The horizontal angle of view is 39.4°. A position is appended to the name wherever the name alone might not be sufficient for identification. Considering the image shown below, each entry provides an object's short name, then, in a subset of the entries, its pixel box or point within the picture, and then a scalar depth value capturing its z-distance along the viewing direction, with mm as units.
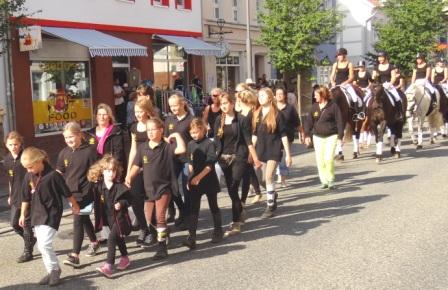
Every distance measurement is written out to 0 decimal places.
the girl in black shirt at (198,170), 7090
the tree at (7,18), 10824
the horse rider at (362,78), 15586
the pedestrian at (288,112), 10258
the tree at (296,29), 22484
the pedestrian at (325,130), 10391
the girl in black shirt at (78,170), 6770
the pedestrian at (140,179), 7227
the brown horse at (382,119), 13695
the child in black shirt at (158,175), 6785
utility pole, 18891
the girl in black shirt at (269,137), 8672
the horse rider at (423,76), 16781
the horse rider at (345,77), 14125
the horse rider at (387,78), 14609
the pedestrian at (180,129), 7704
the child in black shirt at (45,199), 6020
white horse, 16438
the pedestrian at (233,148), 7875
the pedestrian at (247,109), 8172
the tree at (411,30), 30203
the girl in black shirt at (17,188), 7016
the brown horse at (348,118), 13445
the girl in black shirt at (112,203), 6301
